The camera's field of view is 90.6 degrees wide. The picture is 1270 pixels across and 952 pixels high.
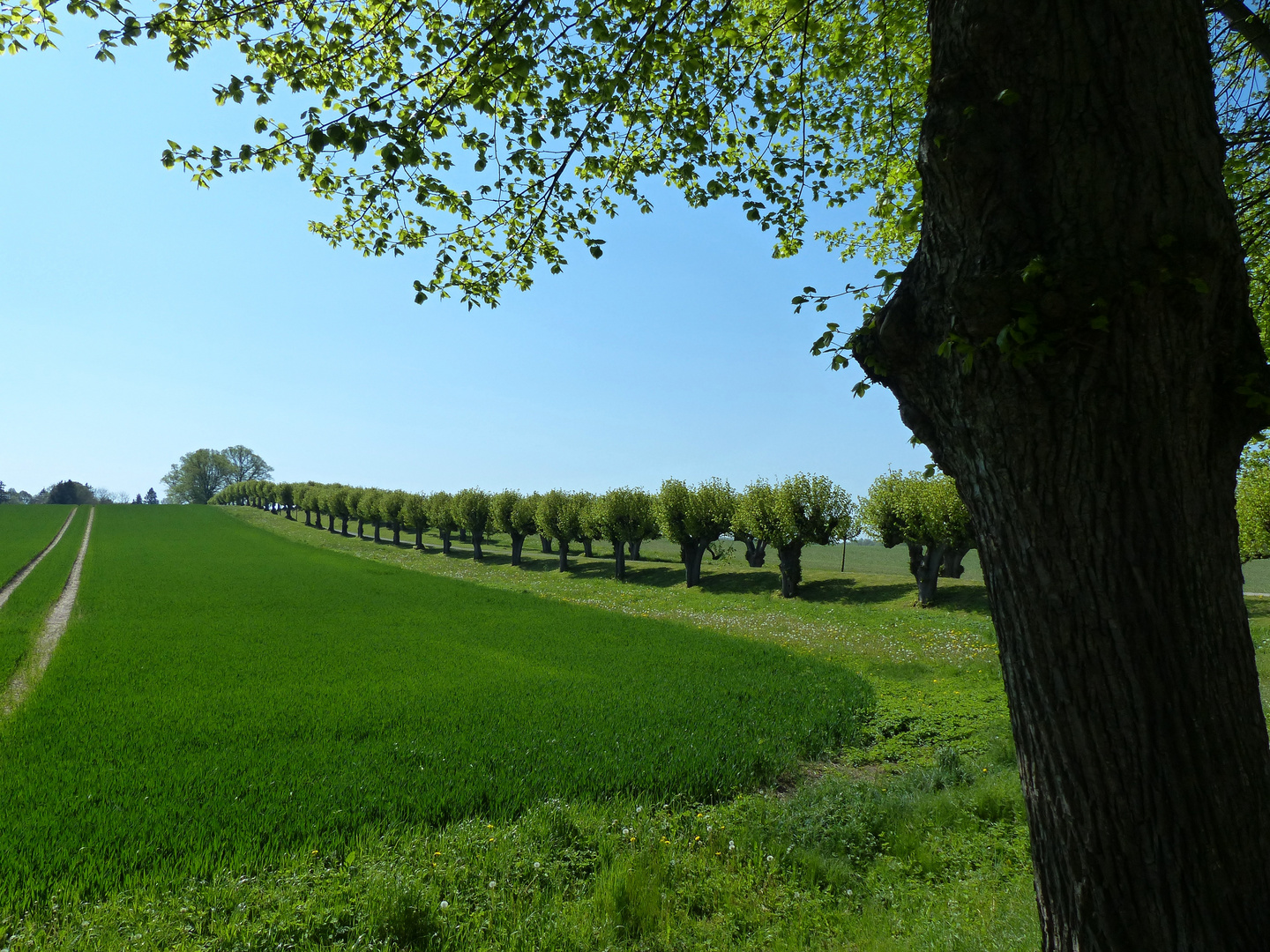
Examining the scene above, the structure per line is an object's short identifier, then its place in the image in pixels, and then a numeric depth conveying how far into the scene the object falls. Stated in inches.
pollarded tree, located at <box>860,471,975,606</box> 1178.0
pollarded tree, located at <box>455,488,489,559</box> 2413.9
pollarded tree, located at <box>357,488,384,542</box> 3125.0
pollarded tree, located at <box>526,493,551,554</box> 2250.2
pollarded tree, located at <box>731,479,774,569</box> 1492.4
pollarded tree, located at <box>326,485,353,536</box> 3533.5
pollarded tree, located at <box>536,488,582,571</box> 2049.7
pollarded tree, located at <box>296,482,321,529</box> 4023.1
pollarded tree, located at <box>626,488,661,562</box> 1863.9
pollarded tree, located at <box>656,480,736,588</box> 1649.9
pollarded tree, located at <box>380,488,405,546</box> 2984.7
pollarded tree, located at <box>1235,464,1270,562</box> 967.6
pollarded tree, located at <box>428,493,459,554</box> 2544.3
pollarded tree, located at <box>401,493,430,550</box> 2763.3
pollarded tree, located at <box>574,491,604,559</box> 1921.8
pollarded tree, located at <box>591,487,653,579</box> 1865.2
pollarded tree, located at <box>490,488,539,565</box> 2262.6
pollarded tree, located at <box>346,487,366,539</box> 3410.4
